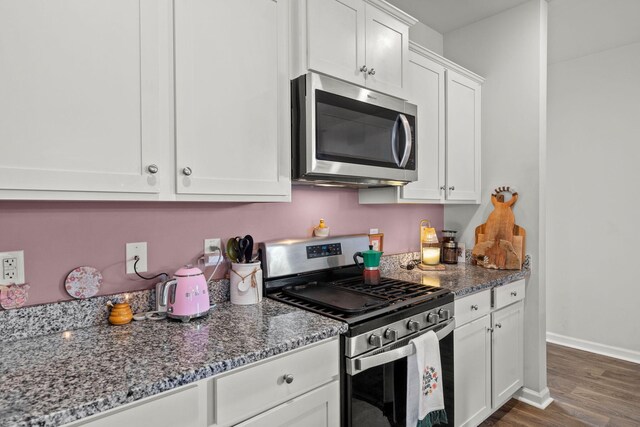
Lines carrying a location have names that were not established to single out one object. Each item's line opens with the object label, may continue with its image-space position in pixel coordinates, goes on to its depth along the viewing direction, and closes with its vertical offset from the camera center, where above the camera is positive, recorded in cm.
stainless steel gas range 134 -41
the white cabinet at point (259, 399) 90 -52
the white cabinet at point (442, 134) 220 +49
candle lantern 252 -26
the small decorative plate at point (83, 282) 128 -25
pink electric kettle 133 -30
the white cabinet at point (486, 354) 193 -83
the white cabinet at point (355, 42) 156 +77
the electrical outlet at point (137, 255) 141 -17
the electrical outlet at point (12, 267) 117 -18
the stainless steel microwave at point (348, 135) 153 +34
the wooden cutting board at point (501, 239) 249 -21
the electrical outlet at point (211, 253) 162 -18
